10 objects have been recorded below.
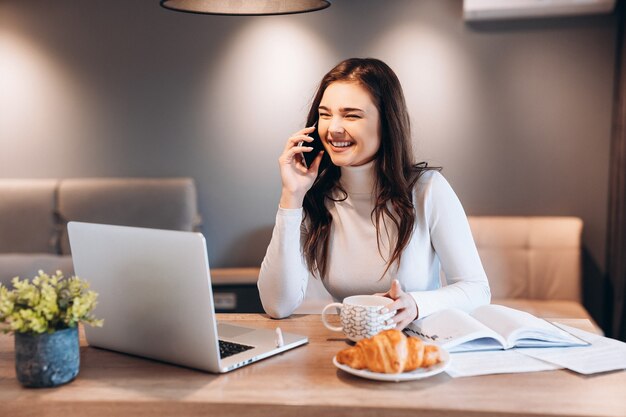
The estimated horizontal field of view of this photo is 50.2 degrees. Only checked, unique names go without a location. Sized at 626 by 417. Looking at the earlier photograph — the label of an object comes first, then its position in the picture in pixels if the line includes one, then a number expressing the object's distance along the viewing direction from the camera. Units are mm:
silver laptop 1231
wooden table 1094
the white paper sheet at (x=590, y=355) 1280
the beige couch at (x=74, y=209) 3734
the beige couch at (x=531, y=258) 3457
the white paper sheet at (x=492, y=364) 1252
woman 1821
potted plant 1163
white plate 1180
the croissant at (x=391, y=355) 1198
